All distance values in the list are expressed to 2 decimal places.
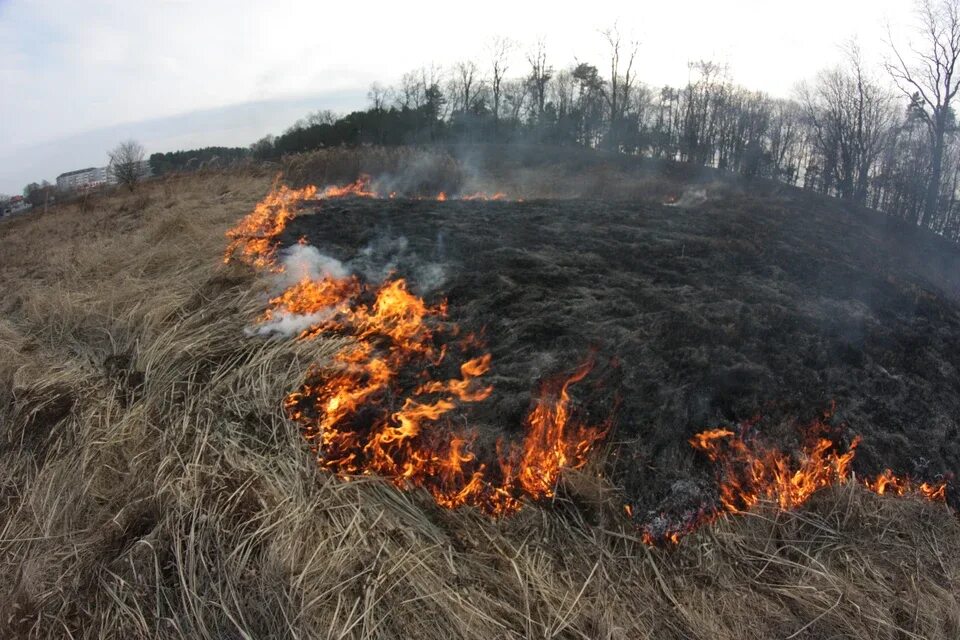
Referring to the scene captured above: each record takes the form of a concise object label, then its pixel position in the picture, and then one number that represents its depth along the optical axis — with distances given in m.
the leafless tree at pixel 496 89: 34.49
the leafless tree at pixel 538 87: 35.28
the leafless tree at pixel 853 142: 24.64
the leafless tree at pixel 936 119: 18.80
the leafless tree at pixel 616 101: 32.91
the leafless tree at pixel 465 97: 34.94
